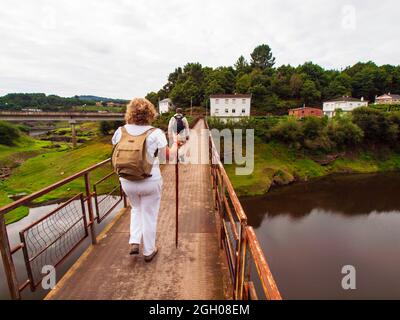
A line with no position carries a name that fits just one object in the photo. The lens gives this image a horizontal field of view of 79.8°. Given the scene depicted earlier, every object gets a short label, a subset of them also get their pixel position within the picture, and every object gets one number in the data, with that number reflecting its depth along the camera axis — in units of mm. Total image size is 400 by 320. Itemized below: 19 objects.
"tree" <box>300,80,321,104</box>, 53125
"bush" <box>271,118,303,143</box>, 29094
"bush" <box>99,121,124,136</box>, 42719
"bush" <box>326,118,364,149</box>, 29812
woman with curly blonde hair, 2613
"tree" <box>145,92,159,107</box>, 62388
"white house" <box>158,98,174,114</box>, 52478
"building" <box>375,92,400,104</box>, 51259
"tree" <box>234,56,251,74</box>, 64094
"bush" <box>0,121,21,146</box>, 36816
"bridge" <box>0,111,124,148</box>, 41781
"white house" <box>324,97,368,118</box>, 48969
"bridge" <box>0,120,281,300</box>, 2037
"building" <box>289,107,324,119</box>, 46028
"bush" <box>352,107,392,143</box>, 31844
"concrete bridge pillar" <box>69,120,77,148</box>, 39119
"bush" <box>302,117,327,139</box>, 29641
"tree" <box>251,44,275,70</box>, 74875
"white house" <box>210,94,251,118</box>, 44312
